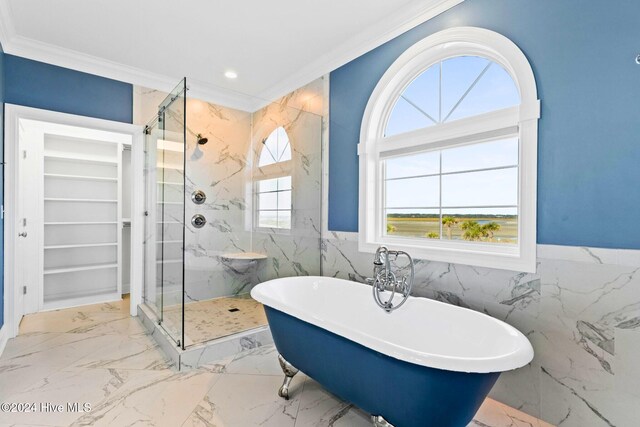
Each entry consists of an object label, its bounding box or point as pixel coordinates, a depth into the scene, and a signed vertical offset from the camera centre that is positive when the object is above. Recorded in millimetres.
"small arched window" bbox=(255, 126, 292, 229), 3131 +235
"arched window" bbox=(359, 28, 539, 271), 1814 +419
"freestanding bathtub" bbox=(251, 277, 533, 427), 1215 -665
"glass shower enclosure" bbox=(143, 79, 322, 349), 2879 +62
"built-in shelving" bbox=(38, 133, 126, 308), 3641 -100
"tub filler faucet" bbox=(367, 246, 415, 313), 2002 -484
